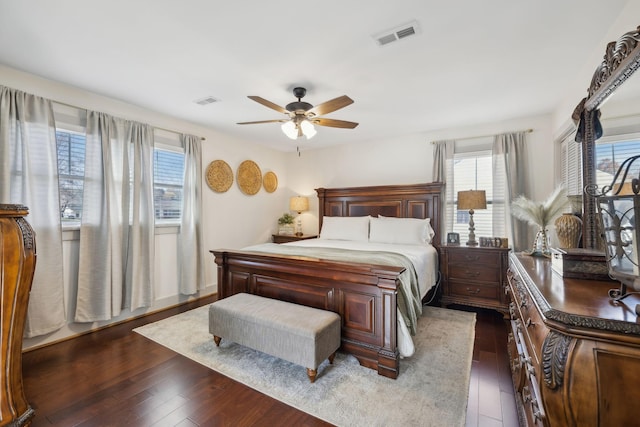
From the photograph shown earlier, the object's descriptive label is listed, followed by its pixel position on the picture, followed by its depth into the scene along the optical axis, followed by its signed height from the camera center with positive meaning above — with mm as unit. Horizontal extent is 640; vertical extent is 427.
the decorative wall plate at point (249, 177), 4668 +713
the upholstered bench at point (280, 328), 1939 -865
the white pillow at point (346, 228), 4160 -195
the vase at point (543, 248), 2117 -282
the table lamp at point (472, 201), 3500 +175
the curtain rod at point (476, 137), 3590 +1124
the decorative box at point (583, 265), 1256 -246
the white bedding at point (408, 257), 2113 -475
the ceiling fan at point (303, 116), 2520 +1006
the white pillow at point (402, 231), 3764 -223
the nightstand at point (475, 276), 3299 -778
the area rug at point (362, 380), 1680 -1227
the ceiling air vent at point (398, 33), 1849 +1299
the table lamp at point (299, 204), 5293 +246
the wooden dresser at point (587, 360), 771 -443
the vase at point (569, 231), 1759 -115
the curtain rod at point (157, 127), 2705 +1169
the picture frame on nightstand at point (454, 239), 3779 -340
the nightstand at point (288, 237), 5000 -394
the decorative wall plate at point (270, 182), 5211 +689
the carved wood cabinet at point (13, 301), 1296 -400
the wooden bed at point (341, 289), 2064 -659
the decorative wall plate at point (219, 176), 4141 +656
